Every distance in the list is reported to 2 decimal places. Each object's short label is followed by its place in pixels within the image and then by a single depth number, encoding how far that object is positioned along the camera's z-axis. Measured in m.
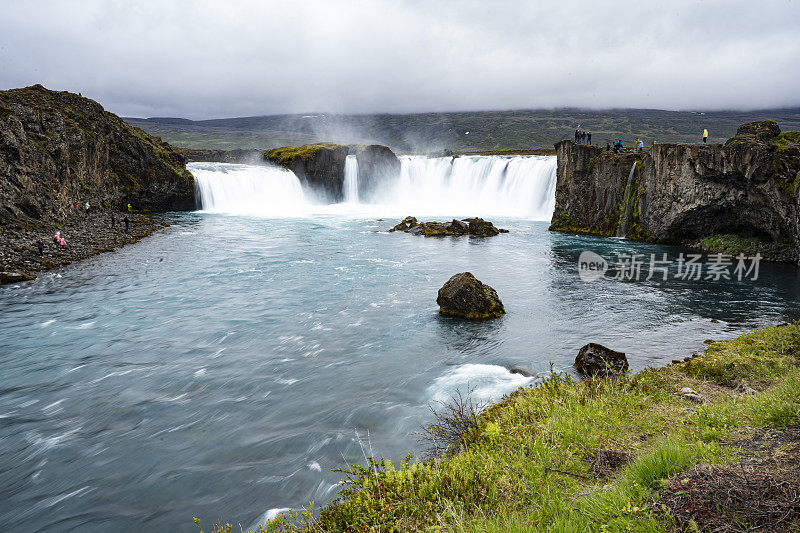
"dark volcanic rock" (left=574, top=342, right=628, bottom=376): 10.61
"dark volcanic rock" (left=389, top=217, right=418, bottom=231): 42.28
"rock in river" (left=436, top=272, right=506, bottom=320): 16.88
